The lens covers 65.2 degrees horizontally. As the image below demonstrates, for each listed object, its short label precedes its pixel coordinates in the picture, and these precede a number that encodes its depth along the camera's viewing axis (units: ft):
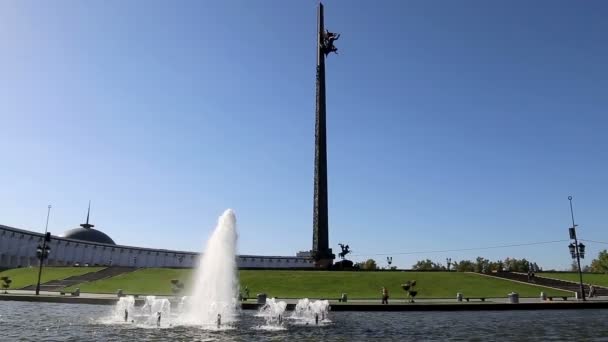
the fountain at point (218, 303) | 77.56
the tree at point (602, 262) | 327.06
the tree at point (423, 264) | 450.71
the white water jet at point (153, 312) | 75.22
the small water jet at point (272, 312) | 75.62
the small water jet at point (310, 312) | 79.58
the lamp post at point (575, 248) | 128.98
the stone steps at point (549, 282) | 148.97
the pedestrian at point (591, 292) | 130.29
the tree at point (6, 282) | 148.05
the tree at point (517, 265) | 423.64
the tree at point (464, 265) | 424.58
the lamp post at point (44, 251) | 148.25
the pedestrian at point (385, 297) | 103.52
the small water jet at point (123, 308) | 83.64
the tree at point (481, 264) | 422.41
